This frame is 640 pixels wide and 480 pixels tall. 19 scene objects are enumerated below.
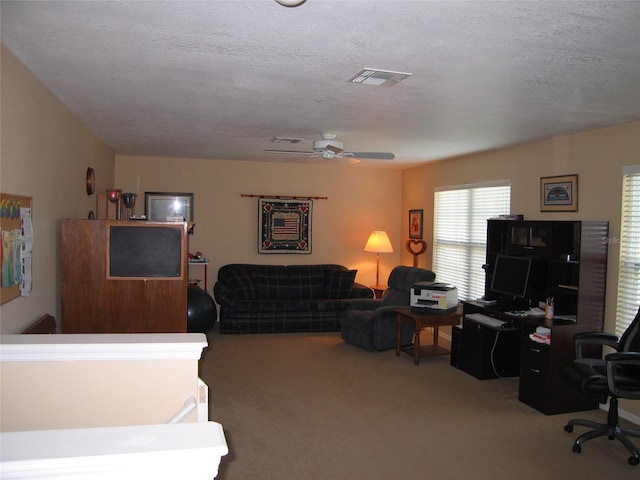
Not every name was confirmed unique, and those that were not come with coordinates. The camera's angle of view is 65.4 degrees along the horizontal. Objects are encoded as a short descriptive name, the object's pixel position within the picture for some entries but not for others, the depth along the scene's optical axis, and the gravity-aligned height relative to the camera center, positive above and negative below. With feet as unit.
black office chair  11.14 -3.55
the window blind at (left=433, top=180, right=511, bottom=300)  19.35 -0.26
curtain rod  24.35 +1.16
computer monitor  15.56 -1.67
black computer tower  16.35 -4.24
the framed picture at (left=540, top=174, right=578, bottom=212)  15.16 +1.00
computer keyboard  15.79 -3.14
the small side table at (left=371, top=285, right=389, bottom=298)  24.89 -3.42
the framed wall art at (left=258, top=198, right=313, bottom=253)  24.54 -0.28
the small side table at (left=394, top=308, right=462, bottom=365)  17.61 -3.64
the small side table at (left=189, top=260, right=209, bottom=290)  22.56 -2.02
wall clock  15.29 +1.11
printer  18.07 -2.76
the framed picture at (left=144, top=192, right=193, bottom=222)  23.09 +0.62
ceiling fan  15.11 +2.18
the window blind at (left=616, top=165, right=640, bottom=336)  13.23 -0.67
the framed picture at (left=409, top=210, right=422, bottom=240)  24.57 -0.07
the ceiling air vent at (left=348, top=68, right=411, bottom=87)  9.12 +2.74
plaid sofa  21.91 -3.54
